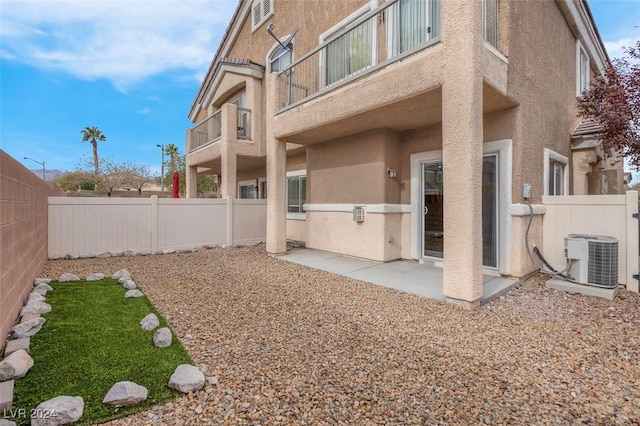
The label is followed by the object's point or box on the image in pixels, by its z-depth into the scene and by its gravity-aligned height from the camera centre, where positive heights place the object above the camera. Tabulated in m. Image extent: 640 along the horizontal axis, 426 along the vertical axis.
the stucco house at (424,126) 4.73 +2.04
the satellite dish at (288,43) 10.92 +6.12
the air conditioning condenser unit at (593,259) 5.30 -0.87
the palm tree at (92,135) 41.81 +10.64
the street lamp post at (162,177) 38.03 +4.37
